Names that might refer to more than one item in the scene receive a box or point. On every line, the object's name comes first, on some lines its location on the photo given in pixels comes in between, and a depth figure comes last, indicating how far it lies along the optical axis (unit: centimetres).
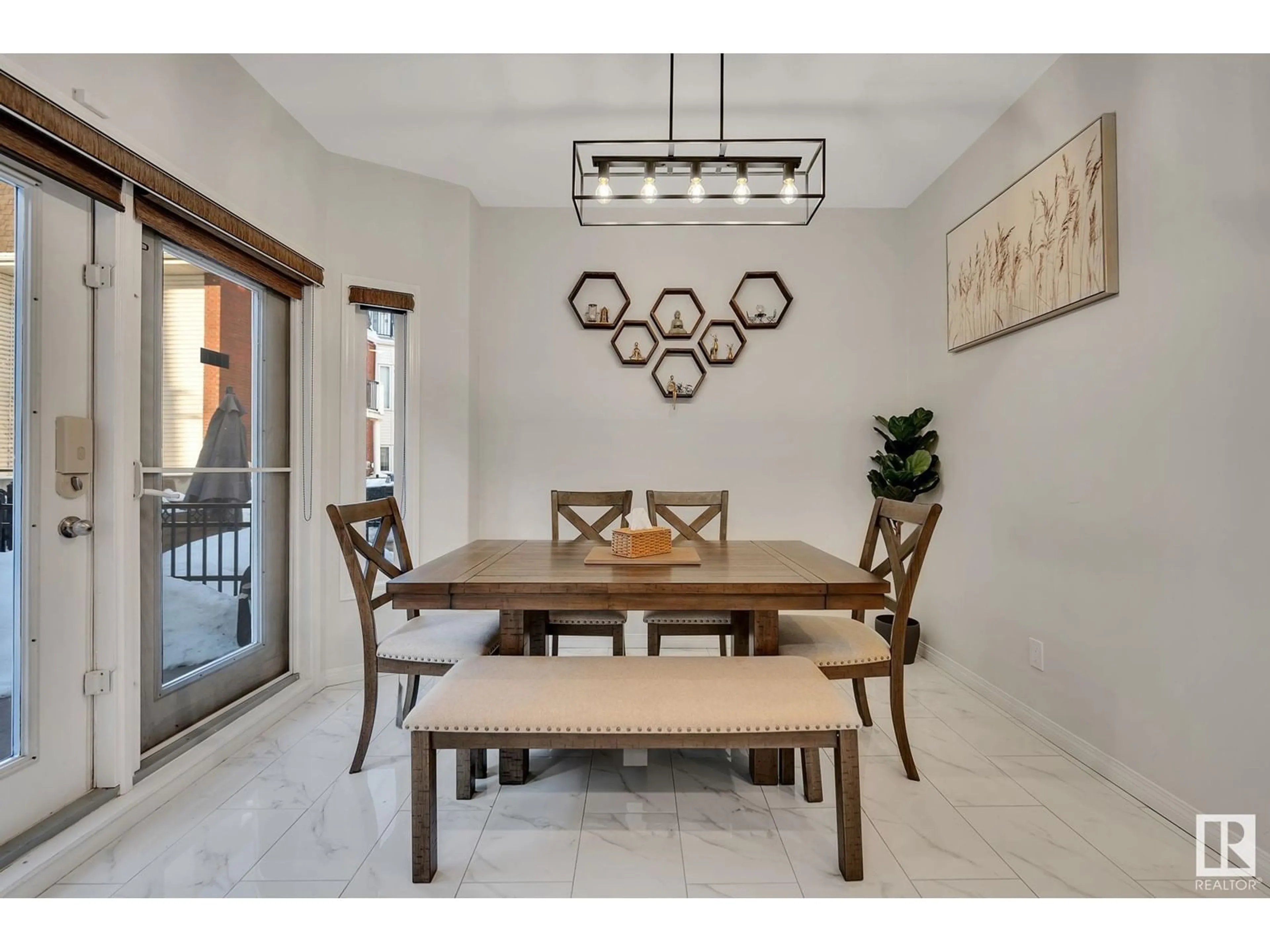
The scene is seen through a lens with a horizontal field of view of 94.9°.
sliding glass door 199
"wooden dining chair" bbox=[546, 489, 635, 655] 233
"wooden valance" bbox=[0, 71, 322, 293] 142
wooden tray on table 202
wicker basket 205
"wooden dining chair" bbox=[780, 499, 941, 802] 190
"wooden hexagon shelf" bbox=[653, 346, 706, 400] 351
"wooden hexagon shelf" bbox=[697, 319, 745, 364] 351
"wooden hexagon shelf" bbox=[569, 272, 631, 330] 349
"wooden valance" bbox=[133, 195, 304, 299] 188
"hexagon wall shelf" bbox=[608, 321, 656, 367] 350
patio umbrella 222
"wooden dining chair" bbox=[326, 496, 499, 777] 195
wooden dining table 168
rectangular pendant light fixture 204
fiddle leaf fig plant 315
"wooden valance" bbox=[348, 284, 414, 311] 291
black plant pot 312
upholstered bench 145
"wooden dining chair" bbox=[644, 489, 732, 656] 236
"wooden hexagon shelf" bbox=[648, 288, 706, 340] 350
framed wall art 199
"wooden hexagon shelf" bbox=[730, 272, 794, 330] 351
